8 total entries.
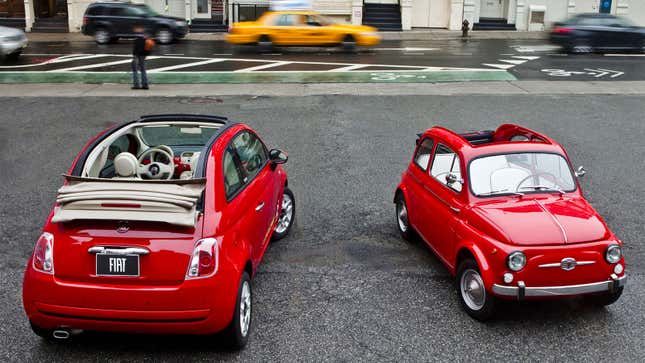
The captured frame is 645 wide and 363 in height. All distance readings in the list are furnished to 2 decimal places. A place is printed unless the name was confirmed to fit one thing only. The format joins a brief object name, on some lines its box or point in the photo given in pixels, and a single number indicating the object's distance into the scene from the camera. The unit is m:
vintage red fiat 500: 5.93
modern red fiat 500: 5.16
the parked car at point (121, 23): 30.16
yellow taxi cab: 27.08
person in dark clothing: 18.61
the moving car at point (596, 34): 26.98
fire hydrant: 34.13
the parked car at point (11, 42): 23.97
